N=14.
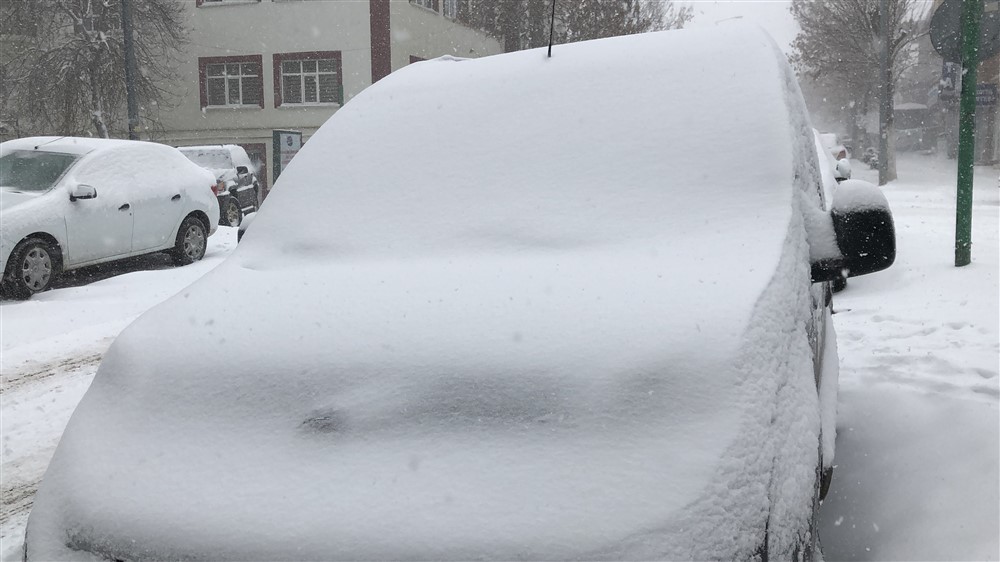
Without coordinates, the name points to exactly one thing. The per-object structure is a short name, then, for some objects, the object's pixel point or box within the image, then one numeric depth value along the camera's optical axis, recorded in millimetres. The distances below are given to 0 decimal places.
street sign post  6590
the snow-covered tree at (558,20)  31203
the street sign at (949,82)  9954
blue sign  9970
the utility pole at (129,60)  21484
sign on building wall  14562
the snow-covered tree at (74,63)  27531
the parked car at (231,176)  17077
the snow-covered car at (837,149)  19525
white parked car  8689
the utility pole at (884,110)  28344
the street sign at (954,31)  6566
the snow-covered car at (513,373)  1614
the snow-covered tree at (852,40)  31344
